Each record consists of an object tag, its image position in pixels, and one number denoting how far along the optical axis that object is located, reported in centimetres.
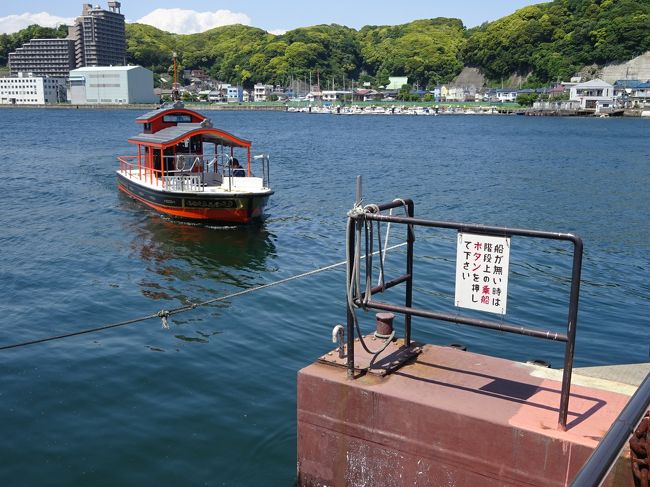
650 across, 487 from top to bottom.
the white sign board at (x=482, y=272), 595
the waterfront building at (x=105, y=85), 18938
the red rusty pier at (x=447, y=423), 554
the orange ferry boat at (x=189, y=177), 2389
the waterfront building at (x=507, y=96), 16525
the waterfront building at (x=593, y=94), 14088
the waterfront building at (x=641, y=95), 14038
